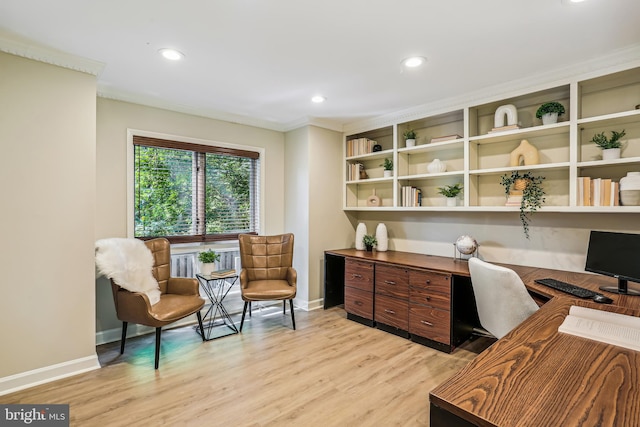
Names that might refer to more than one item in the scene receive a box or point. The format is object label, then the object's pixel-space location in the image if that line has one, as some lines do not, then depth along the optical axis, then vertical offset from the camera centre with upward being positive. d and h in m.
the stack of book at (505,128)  2.95 +0.78
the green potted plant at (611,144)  2.47 +0.53
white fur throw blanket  2.71 -0.47
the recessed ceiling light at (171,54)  2.37 +1.18
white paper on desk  1.30 -0.51
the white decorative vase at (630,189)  2.33 +0.18
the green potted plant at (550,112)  2.73 +0.87
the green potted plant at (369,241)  4.16 -0.38
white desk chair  1.97 -0.54
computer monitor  2.09 -0.30
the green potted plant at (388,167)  4.01 +0.56
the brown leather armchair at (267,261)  3.66 -0.59
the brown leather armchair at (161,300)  2.66 -0.82
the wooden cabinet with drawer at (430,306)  2.91 -0.88
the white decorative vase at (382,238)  4.09 -0.33
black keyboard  2.04 -0.51
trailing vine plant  2.87 +0.21
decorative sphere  3.31 -0.33
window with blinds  3.42 +0.24
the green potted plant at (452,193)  3.46 +0.21
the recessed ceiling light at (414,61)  2.49 +1.19
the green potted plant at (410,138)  3.76 +0.86
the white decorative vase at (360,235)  4.25 -0.30
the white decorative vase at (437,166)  3.55 +0.51
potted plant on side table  3.41 -0.53
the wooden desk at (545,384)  0.84 -0.52
